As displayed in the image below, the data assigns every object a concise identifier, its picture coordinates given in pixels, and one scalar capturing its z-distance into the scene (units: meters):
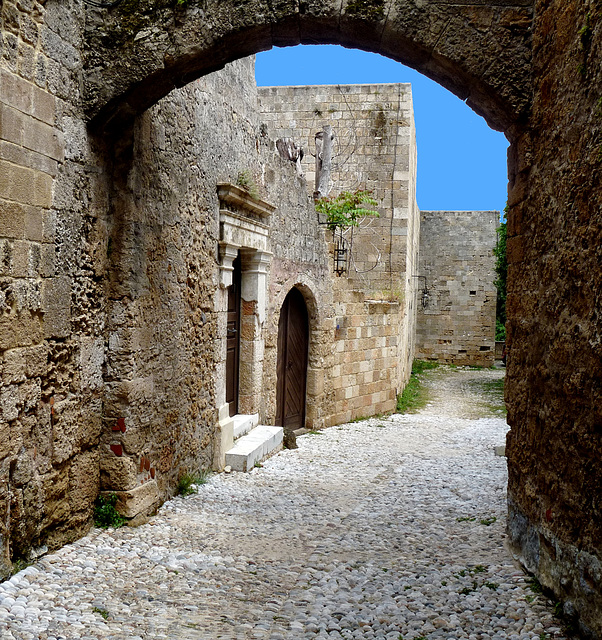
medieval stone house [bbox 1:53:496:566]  3.33
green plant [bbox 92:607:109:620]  2.77
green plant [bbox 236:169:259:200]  6.06
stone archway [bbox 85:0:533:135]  3.19
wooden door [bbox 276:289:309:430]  8.30
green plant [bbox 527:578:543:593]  3.03
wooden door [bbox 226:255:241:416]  6.43
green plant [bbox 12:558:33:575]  3.04
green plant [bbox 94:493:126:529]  3.88
